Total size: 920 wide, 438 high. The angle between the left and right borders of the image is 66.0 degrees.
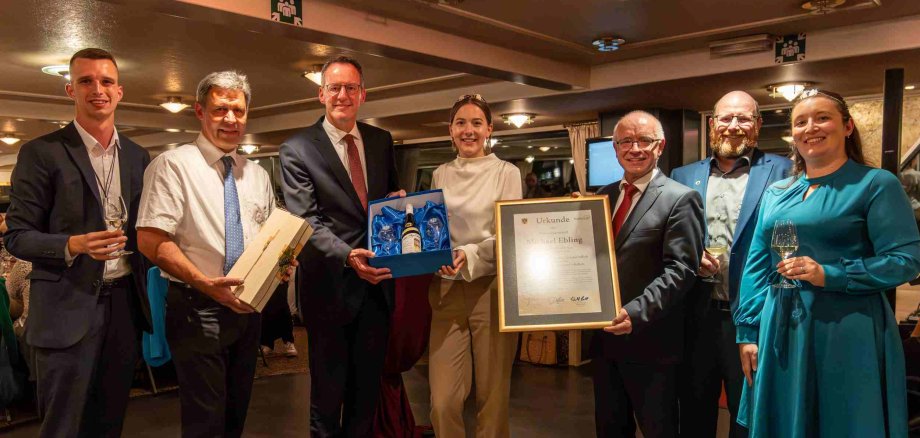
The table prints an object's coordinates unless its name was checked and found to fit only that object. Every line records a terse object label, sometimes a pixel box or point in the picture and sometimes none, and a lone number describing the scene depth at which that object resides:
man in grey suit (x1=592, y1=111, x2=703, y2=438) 2.53
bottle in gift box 2.60
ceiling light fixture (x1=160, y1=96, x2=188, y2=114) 9.71
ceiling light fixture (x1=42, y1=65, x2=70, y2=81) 7.63
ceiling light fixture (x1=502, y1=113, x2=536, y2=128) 10.10
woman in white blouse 2.81
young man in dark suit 2.41
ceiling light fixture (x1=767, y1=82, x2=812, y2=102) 7.73
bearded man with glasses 2.78
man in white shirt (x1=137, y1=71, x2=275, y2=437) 2.30
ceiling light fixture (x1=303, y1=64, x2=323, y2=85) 7.78
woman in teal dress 2.19
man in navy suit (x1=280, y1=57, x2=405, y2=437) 2.70
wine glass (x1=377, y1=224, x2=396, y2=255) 2.65
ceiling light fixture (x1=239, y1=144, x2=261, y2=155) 14.13
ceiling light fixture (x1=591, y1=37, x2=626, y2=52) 6.78
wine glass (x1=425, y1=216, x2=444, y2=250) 2.67
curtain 10.93
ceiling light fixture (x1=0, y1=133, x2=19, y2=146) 12.88
